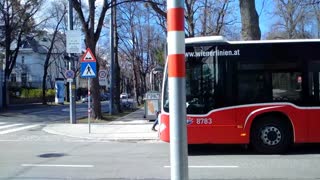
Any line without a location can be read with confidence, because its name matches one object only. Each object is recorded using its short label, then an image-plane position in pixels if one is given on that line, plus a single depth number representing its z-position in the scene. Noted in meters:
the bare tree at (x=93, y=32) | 26.64
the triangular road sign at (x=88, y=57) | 19.33
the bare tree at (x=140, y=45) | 54.72
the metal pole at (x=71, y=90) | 24.84
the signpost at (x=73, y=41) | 24.03
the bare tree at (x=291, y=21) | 44.44
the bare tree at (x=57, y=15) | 59.56
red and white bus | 12.38
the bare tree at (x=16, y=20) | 50.66
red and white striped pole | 3.84
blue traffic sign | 19.27
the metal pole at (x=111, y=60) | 33.15
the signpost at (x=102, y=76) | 30.78
